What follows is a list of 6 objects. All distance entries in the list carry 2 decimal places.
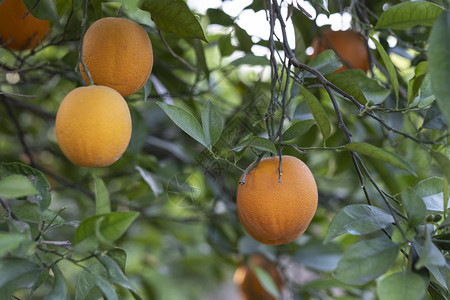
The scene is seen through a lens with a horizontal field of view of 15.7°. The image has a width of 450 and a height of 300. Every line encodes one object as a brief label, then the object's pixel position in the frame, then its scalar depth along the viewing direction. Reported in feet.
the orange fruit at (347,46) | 6.18
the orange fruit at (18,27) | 5.62
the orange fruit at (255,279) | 7.41
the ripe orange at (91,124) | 4.91
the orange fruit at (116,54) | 5.11
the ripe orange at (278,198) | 5.09
